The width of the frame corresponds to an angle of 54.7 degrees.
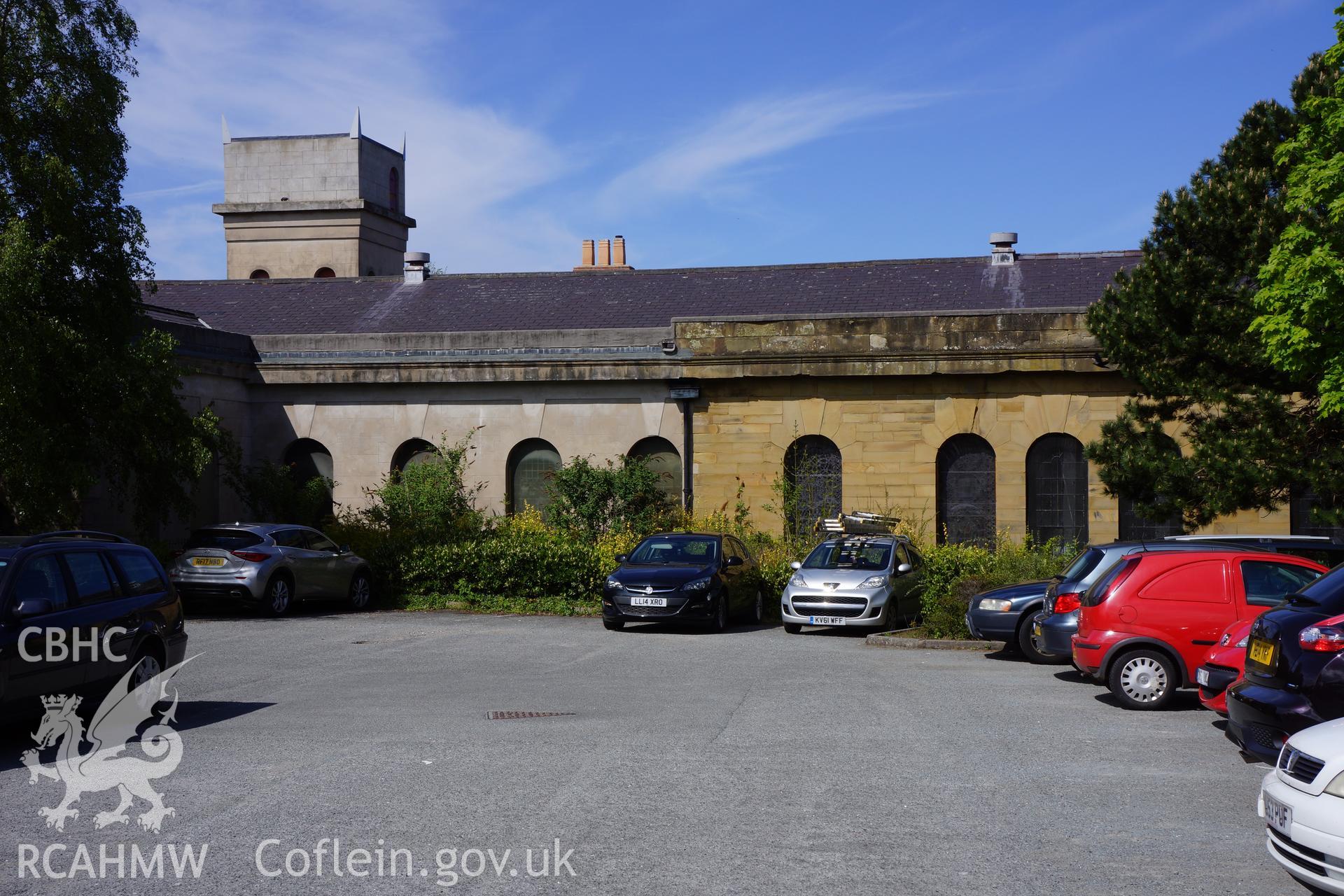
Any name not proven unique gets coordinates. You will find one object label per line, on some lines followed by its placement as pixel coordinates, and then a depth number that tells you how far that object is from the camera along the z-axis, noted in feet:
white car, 17.25
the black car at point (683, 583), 60.44
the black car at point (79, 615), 29.09
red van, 38.14
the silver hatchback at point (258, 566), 64.59
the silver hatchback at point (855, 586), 61.11
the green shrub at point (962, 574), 58.70
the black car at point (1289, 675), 25.07
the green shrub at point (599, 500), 84.33
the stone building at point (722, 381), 84.28
